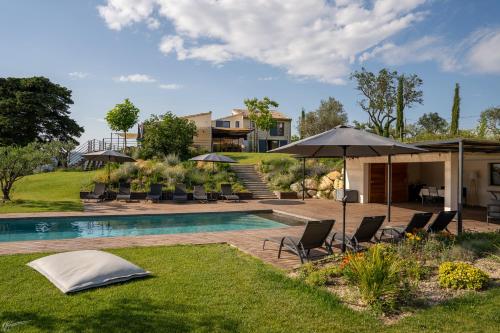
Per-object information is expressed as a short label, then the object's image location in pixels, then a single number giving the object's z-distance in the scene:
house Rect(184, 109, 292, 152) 41.25
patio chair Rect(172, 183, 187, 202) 18.39
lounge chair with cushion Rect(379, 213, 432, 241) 8.13
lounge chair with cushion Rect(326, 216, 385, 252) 7.32
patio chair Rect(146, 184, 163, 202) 17.93
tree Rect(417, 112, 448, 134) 54.24
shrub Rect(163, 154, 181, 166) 23.62
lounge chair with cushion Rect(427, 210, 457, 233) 8.45
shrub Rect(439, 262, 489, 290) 5.20
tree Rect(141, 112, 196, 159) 26.27
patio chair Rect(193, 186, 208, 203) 18.62
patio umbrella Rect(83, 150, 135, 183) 18.03
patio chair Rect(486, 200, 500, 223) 11.84
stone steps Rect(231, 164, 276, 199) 21.41
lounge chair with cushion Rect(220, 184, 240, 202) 19.16
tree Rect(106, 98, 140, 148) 38.19
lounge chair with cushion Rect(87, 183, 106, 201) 17.75
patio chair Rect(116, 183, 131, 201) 17.94
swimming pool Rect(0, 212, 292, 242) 11.19
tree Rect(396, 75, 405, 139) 36.82
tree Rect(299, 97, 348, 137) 45.25
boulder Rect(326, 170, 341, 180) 21.33
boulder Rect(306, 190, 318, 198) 21.63
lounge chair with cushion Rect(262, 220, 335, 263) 6.62
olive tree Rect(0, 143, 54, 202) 15.35
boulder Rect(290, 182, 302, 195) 21.88
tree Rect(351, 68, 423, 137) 38.97
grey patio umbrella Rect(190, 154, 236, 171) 19.94
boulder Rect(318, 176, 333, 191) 21.18
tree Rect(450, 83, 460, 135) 34.44
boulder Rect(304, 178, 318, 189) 21.83
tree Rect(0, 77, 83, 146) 34.53
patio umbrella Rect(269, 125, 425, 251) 6.65
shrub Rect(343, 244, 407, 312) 4.56
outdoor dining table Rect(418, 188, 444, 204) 17.00
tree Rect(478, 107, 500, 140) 44.34
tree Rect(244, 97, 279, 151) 44.84
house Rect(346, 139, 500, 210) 12.41
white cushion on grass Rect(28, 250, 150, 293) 5.12
